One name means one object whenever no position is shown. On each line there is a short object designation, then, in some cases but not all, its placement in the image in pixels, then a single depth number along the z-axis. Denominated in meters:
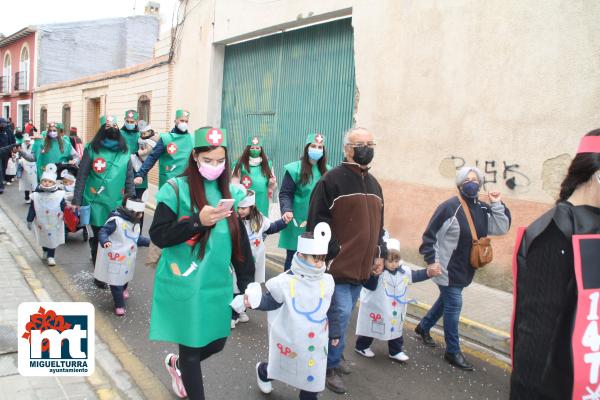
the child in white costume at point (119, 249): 5.42
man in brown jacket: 3.88
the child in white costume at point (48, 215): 6.92
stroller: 6.48
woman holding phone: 3.12
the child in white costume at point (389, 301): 4.53
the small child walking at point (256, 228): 5.27
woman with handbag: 4.51
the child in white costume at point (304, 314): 3.46
